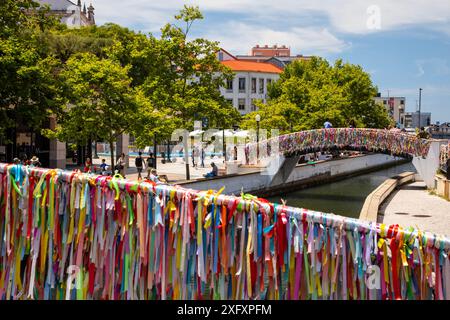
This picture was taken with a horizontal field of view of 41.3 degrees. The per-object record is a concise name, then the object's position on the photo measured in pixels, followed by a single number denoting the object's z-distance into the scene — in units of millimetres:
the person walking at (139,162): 31070
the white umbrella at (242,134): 49269
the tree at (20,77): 23578
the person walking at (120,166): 28933
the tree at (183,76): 32750
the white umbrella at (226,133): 49069
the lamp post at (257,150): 40344
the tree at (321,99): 53850
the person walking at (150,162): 32331
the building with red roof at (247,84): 99875
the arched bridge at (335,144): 40344
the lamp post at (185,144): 33000
